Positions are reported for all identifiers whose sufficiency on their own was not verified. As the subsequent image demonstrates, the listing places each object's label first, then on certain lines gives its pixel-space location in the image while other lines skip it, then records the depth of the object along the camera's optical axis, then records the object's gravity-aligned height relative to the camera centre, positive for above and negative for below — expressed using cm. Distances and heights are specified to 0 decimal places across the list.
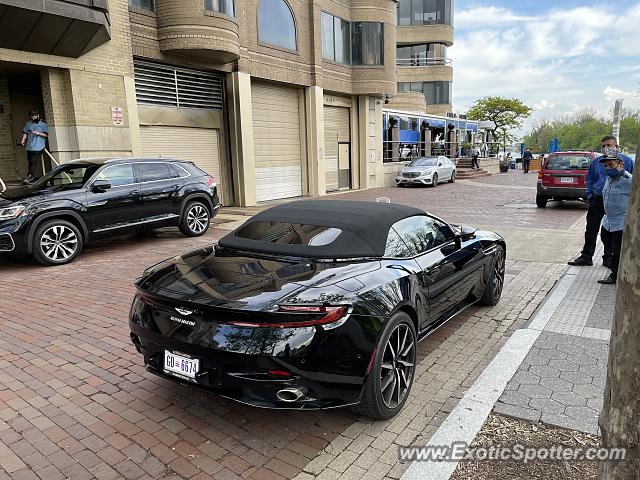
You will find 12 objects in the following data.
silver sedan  2456 -130
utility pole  1948 +96
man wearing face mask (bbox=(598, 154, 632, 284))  644 -79
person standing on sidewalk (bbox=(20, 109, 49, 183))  1160 +47
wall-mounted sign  1273 +102
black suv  759 -85
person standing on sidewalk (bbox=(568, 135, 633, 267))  733 -100
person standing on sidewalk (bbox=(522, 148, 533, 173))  3934 -144
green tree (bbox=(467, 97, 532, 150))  5597 +367
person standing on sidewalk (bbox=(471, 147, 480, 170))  3453 -101
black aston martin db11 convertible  291 -102
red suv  1460 -102
